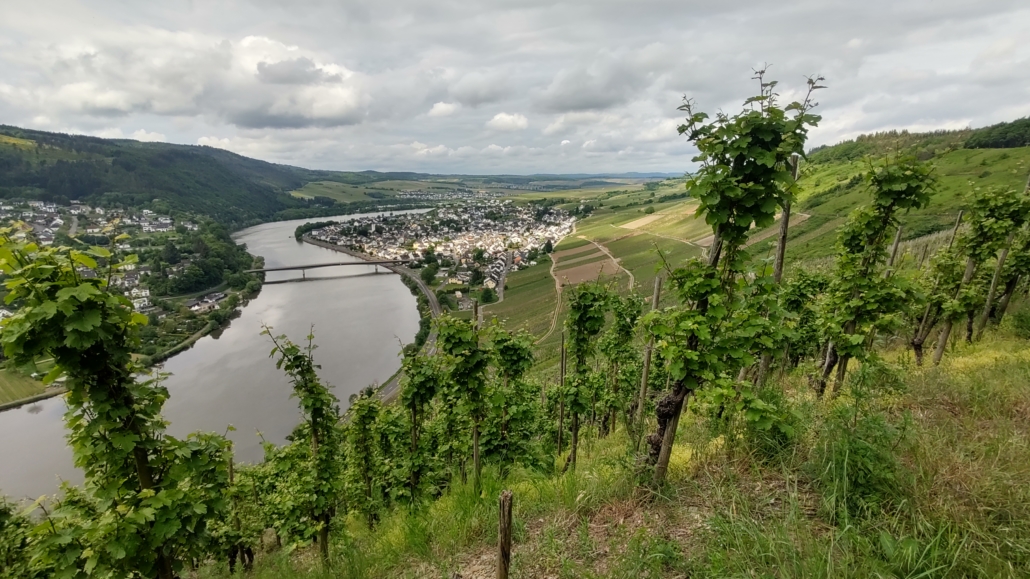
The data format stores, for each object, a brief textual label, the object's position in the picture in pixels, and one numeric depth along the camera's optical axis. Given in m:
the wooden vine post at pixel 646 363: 5.91
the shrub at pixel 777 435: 4.45
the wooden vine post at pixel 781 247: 5.43
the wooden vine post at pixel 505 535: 3.26
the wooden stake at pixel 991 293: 9.67
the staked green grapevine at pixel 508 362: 9.14
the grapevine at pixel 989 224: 8.69
